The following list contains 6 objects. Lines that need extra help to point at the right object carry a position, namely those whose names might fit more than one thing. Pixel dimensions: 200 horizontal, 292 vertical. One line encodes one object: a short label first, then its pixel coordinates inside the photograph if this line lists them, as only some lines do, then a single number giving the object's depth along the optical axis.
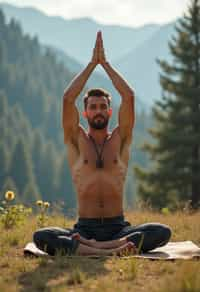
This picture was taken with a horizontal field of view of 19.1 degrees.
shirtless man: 6.69
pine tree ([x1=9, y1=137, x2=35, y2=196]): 94.19
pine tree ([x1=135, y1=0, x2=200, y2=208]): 24.72
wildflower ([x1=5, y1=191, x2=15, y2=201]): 8.62
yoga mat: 6.09
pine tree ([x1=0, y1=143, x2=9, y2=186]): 92.62
